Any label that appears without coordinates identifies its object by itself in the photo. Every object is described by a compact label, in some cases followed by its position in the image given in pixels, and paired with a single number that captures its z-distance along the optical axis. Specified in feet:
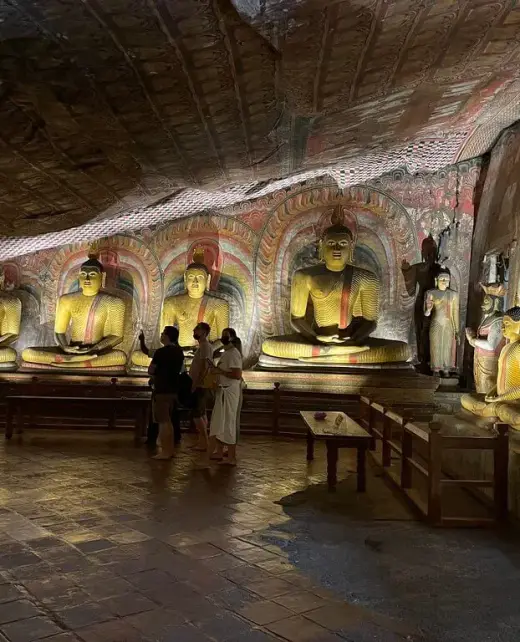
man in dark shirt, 19.74
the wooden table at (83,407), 23.97
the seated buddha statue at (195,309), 34.71
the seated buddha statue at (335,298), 33.37
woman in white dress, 18.66
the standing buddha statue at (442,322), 31.86
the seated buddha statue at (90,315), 35.55
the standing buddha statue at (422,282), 34.09
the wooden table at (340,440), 15.98
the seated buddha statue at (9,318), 35.70
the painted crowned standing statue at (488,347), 23.48
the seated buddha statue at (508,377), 18.38
